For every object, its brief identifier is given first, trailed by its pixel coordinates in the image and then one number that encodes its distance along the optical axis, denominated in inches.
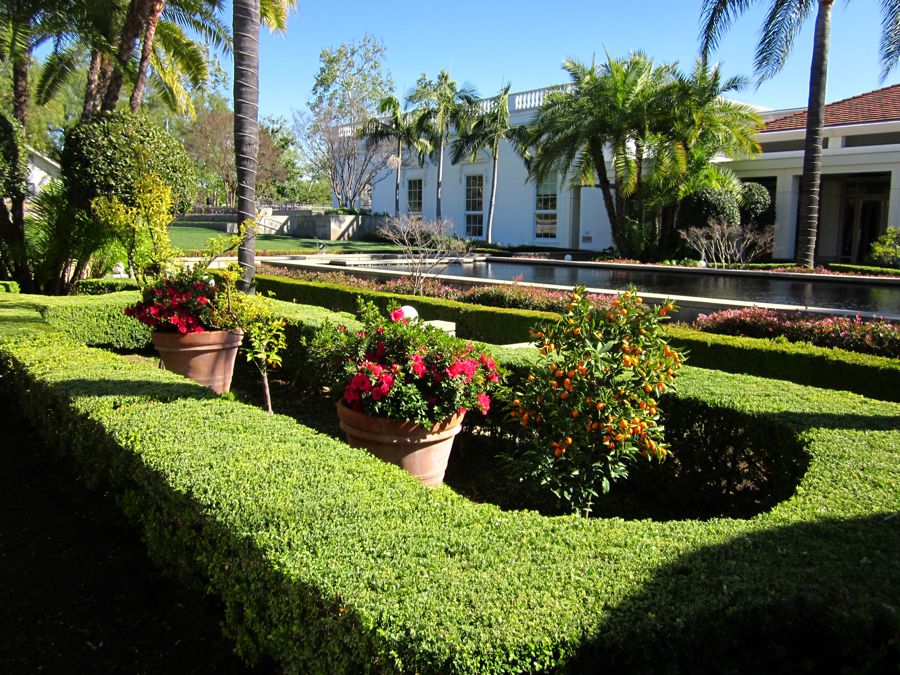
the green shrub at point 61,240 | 404.8
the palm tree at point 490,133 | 1169.7
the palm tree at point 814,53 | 589.3
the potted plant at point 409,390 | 153.9
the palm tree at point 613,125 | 824.3
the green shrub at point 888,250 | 708.0
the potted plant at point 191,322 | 248.8
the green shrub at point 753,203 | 826.2
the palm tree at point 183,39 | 588.4
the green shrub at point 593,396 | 145.8
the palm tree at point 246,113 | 282.7
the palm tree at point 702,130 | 799.7
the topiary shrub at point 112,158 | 394.6
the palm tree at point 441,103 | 1217.4
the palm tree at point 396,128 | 1262.3
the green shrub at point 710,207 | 791.1
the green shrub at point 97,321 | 317.4
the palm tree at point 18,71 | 411.4
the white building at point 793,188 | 796.0
